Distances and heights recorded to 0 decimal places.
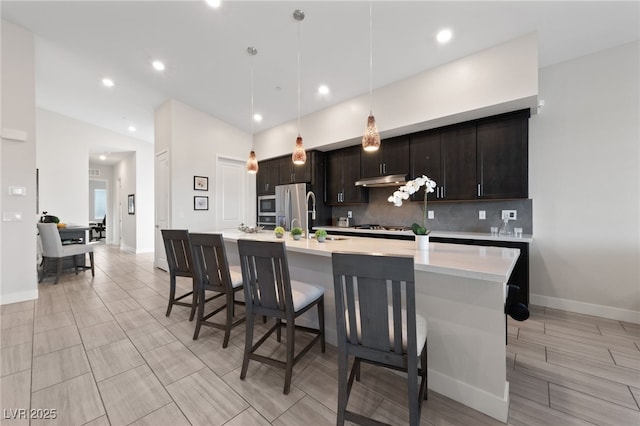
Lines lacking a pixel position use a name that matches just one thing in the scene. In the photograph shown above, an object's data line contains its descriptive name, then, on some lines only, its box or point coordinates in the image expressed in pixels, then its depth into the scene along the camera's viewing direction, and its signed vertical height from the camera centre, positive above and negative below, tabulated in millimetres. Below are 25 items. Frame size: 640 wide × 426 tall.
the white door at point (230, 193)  5551 +475
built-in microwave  5633 +183
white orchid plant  1851 +155
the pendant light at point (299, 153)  2733 +656
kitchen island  1396 -666
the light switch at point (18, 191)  3227 +321
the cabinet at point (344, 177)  4422 +649
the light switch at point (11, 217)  3209 -19
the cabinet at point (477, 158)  2908 +685
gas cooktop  4066 -260
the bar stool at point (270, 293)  1600 -547
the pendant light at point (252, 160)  3186 +675
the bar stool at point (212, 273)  2129 -532
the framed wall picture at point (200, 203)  5066 +220
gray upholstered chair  4105 -562
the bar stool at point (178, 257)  2557 -455
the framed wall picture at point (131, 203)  7387 +327
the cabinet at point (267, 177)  5543 +828
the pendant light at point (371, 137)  2123 +635
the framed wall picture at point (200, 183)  5053 +629
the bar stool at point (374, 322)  1124 -527
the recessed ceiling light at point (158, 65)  3748 +2258
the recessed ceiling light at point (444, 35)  2578 +1847
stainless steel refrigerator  4906 +170
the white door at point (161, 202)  4910 +235
